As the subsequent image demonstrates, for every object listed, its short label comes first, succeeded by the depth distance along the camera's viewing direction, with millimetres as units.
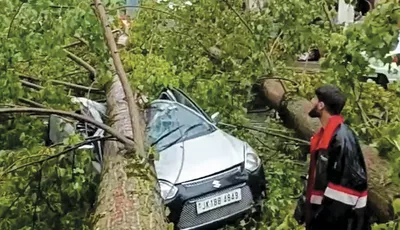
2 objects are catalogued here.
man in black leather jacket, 4395
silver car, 5812
